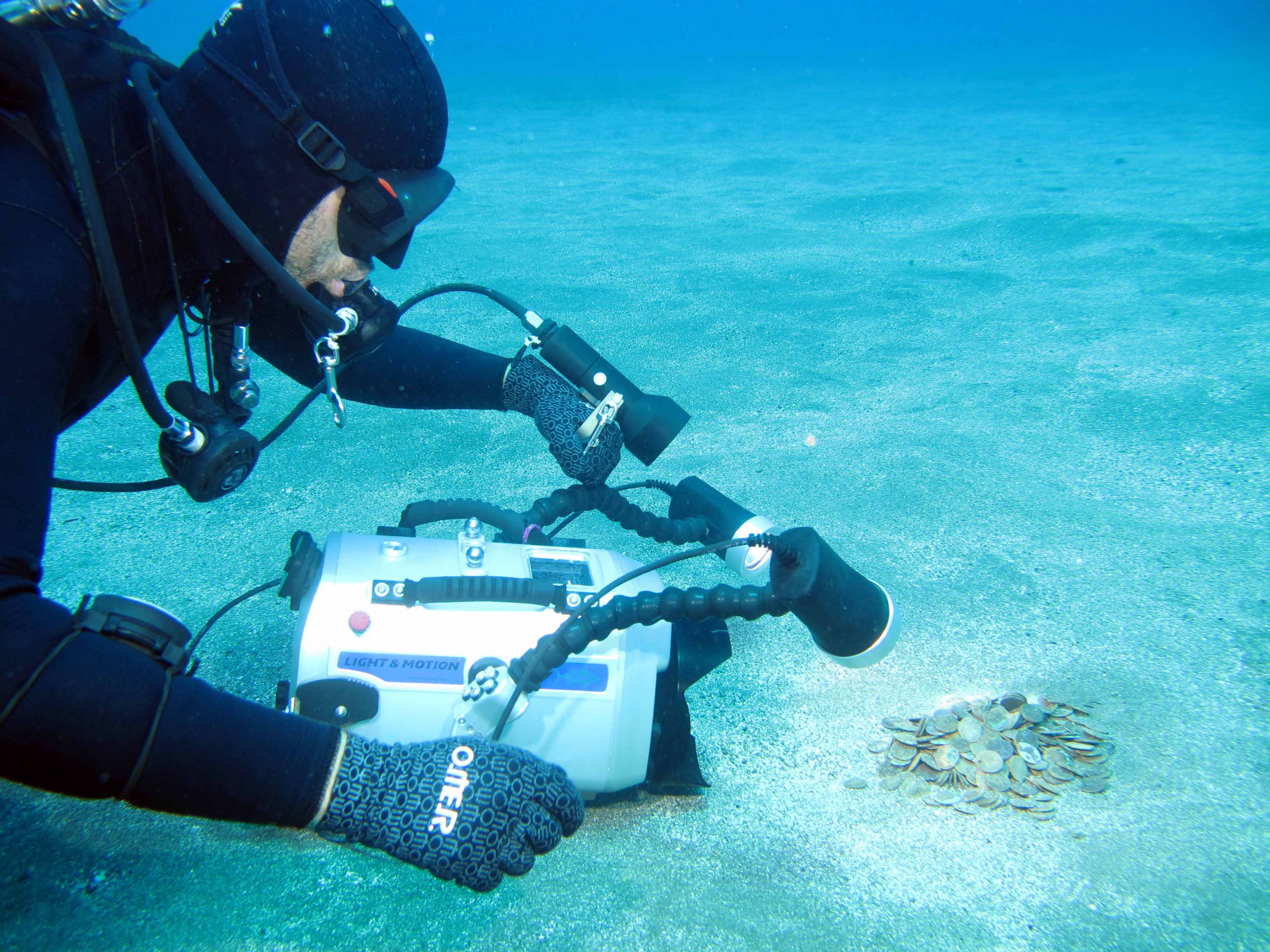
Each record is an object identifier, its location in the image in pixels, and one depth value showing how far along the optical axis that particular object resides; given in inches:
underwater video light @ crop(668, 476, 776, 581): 70.4
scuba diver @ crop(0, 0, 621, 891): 40.2
